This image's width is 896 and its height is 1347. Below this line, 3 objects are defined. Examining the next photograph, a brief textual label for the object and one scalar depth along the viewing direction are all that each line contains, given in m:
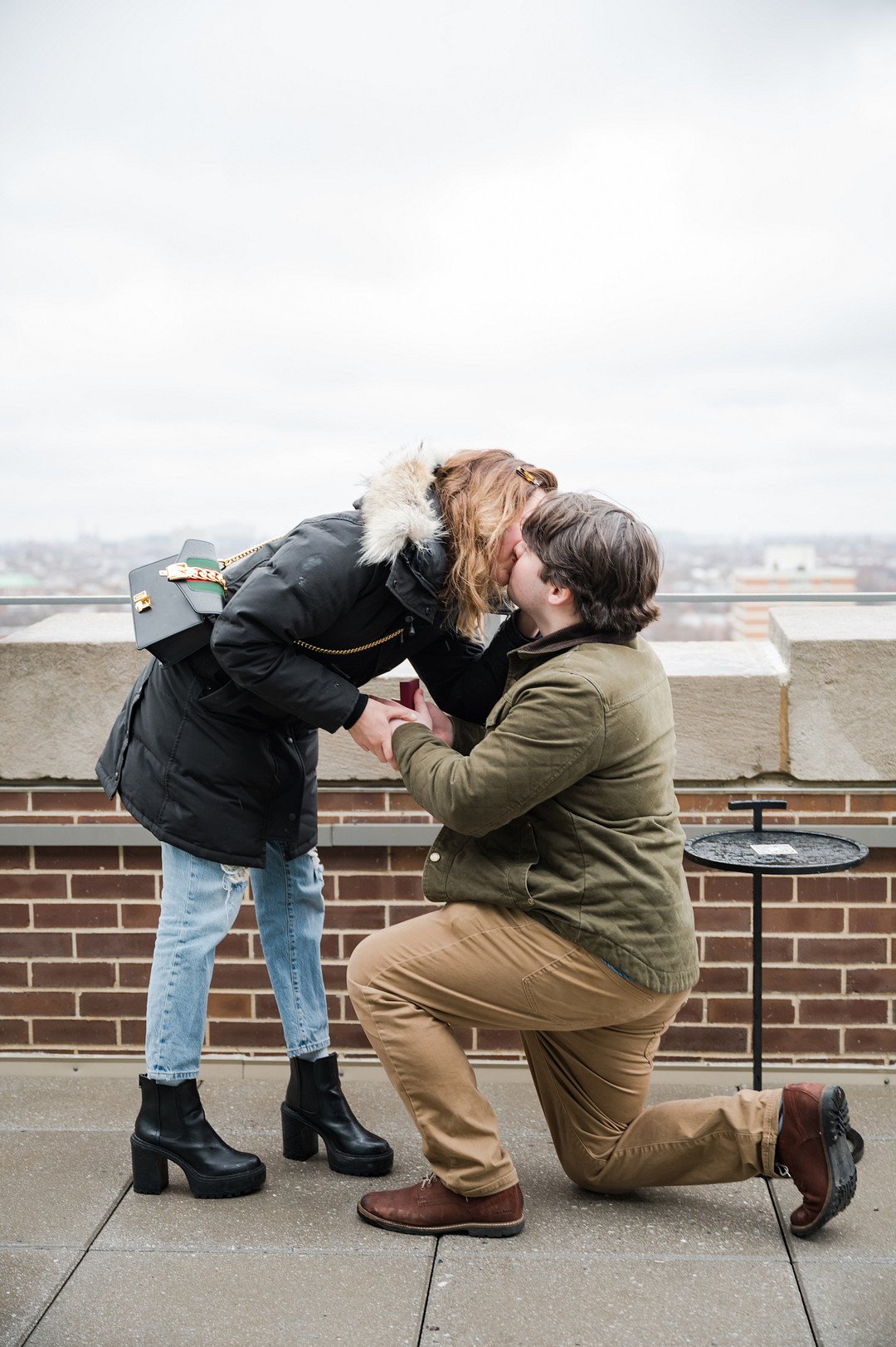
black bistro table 3.14
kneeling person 2.76
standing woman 2.90
